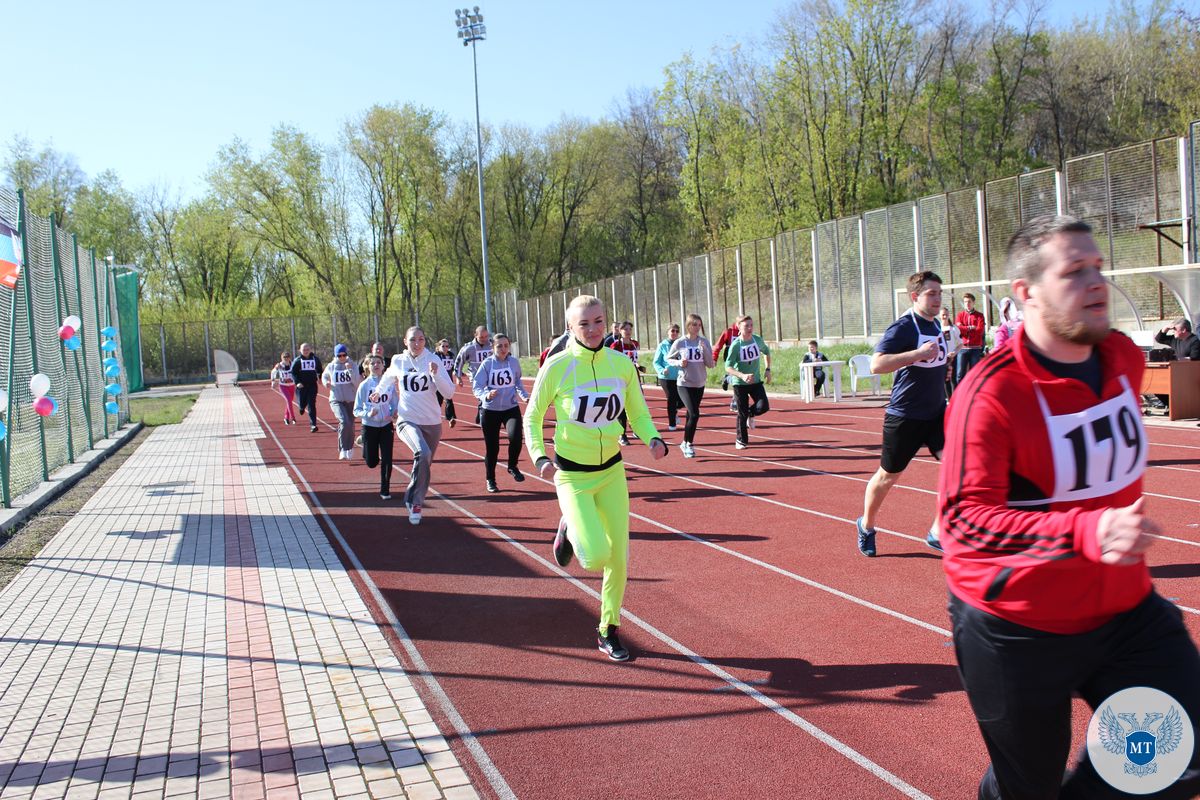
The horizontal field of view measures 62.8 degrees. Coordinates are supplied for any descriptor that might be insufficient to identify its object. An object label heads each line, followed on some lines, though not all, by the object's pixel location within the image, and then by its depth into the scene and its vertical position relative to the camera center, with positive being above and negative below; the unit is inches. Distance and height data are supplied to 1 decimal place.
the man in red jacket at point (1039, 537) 99.0 -20.4
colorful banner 432.8 +62.5
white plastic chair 932.0 -27.9
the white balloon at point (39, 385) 459.5 +3.8
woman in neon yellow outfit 226.5 -19.7
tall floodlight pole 1792.6 +636.1
